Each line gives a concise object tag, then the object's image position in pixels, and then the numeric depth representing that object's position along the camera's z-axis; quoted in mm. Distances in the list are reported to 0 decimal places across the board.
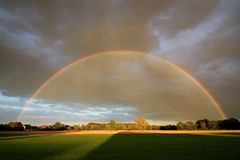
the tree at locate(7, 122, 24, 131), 67443
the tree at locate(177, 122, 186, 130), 76725
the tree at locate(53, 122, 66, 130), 81456
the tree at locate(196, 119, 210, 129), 76959
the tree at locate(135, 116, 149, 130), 88944
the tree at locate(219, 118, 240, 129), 72374
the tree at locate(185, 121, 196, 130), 76795
